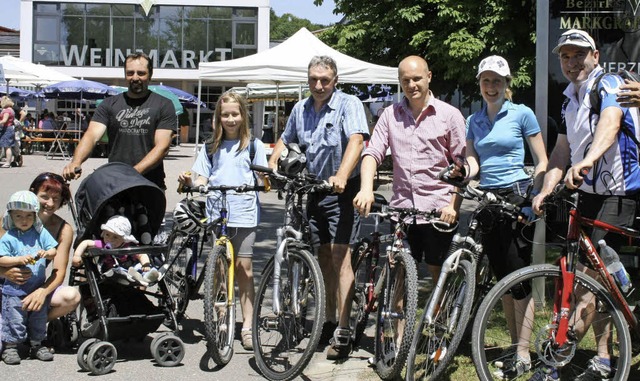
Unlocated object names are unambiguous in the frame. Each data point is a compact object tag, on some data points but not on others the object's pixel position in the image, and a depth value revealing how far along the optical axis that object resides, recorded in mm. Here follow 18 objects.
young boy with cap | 6070
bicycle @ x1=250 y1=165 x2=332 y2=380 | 5680
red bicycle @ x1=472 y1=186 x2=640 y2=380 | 4754
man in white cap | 4957
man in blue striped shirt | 6332
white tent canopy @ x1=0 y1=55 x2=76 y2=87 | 31859
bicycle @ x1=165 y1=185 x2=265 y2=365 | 5887
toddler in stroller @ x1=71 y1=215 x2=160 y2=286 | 6191
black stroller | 6062
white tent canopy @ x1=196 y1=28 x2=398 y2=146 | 17953
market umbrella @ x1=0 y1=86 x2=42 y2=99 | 43031
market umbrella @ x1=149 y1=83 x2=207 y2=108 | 37806
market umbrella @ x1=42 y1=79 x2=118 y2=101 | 32719
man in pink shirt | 5918
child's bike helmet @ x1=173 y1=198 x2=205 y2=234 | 6590
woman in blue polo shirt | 5660
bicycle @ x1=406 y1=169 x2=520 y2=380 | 5082
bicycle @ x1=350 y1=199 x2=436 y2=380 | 5324
